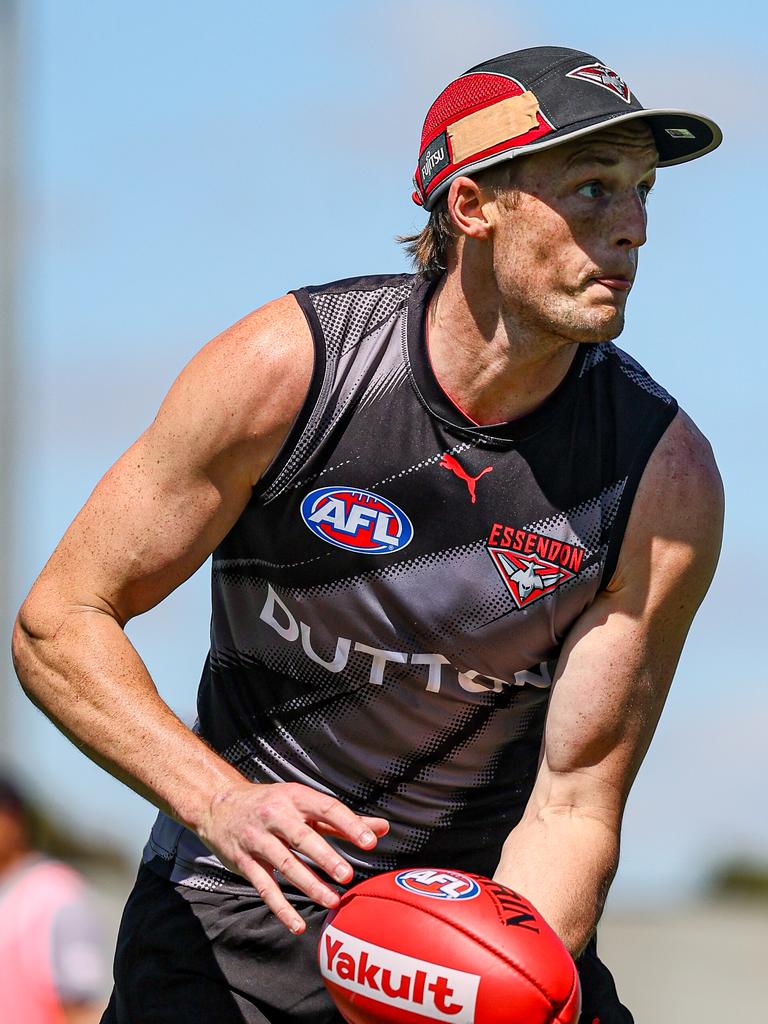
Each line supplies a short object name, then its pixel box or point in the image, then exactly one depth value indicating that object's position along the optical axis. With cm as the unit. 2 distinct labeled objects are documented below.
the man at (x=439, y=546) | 912
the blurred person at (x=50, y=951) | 1369
